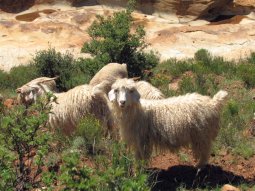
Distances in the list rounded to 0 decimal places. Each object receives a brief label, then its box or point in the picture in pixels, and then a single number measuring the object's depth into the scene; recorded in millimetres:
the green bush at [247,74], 11914
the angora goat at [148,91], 8709
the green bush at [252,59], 13928
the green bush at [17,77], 13461
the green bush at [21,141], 5837
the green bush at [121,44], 13617
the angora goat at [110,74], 9947
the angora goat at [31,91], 9172
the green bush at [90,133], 7957
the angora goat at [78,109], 8742
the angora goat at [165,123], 7398
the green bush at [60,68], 13095
